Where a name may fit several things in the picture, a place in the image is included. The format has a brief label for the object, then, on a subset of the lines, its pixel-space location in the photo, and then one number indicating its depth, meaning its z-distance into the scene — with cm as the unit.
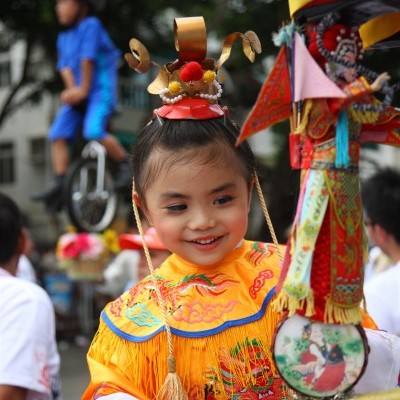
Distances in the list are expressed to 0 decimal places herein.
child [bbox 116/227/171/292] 214
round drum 134
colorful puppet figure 133
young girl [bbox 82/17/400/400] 152
